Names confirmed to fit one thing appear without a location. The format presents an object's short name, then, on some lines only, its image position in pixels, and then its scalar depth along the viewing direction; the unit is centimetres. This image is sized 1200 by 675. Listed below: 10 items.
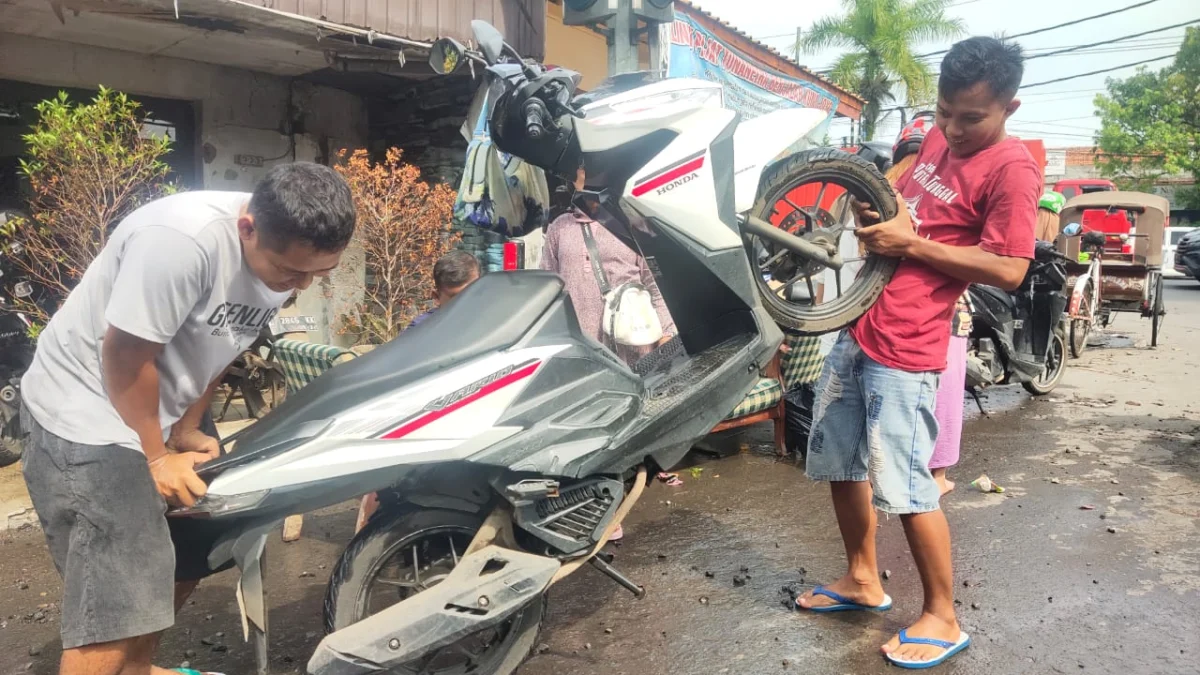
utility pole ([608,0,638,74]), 616
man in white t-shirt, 198
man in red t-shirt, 272
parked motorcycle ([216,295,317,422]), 583
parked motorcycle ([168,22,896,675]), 213
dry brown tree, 677
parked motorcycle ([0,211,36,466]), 496
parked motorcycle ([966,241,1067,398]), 696
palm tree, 2280
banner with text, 951
